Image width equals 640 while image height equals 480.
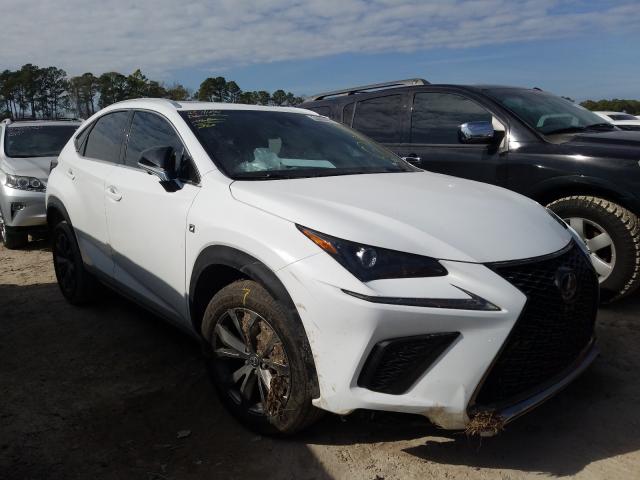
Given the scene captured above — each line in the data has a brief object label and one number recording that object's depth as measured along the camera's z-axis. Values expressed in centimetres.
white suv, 212
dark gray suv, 395
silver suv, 676
